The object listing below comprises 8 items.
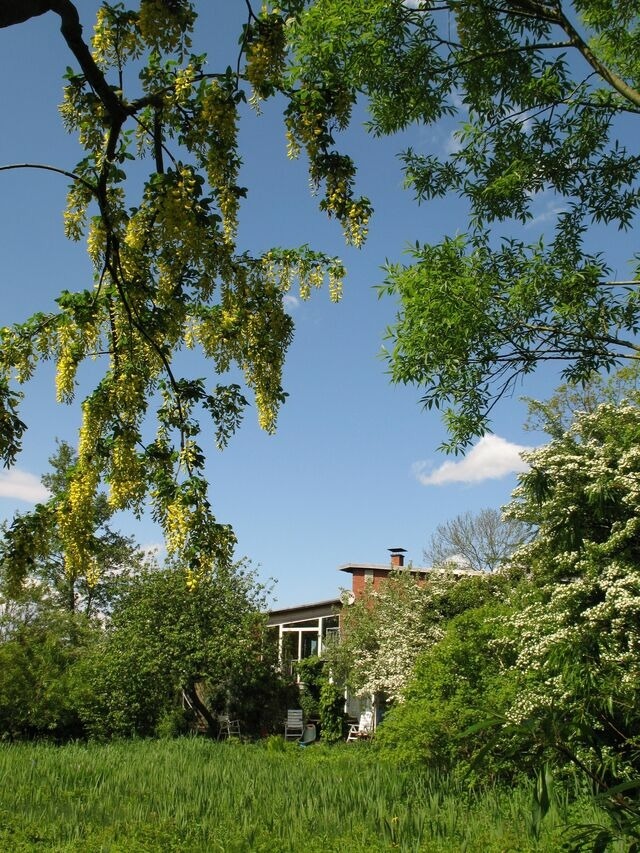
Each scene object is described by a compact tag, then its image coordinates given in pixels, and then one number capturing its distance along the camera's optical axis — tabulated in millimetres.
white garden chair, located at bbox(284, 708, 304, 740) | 22550
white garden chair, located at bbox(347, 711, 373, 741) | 22000
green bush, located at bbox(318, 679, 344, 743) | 22172
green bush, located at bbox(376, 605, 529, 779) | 9289
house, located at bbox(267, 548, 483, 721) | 23266
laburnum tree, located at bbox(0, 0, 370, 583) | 3875
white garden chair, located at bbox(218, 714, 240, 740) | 21875
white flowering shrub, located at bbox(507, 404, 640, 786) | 8297
